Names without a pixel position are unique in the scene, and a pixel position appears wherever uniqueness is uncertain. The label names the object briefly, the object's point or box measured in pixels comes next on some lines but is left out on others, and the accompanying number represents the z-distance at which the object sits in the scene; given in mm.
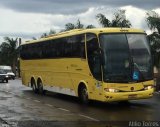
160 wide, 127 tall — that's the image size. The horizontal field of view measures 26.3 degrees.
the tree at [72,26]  41674
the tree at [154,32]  24993
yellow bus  13079
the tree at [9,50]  59784
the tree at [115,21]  32279
